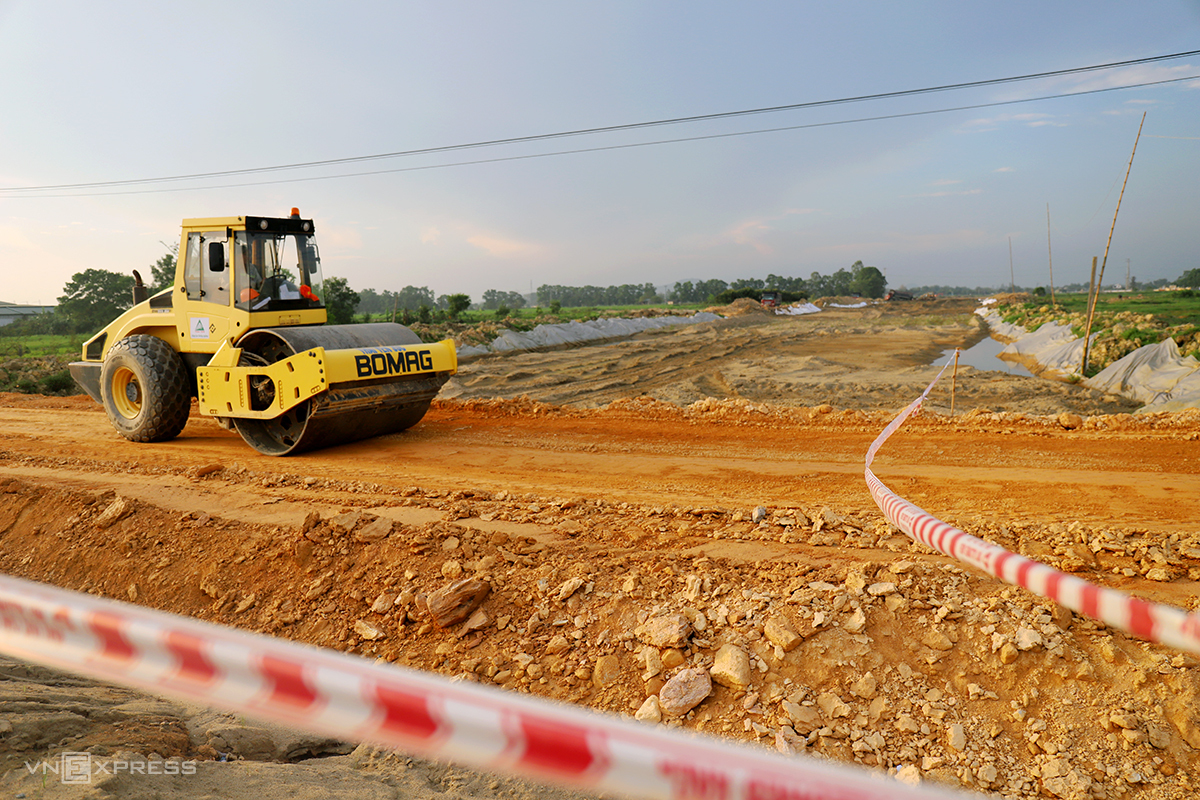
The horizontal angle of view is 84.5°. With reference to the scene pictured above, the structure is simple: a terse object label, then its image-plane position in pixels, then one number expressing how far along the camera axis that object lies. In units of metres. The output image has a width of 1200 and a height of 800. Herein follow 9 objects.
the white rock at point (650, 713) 3.70
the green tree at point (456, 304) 42.22
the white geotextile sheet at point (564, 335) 27.73
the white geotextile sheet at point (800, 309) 66.89
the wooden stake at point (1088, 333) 17.85
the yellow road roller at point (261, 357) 8.68
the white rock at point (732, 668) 3.75
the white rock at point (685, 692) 3.72
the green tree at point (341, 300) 33.66
